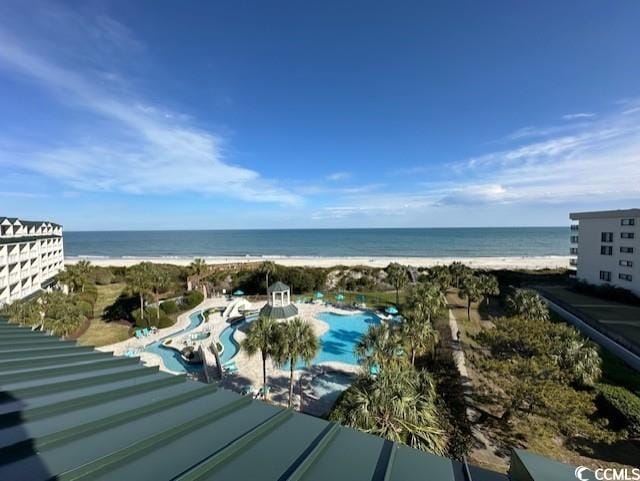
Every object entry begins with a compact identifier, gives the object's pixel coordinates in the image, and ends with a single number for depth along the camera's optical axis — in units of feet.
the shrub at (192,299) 110.32
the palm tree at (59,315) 67.45
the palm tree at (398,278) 111.34
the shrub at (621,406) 43.29
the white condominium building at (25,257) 100.83
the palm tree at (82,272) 116.31
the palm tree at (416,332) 55.67
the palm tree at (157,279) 93.94
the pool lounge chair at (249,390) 54.44
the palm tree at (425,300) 65.46
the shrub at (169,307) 101.13
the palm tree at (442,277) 113.50
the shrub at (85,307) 90.03
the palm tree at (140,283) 91.66
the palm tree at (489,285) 101.48
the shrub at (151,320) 89.97
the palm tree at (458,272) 125.15
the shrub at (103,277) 155.74
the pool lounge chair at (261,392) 53.92
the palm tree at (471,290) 95.50
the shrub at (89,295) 102.16
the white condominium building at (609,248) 108.27
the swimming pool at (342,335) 72.79
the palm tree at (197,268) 129.90
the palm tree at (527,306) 73.82
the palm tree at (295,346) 48.78
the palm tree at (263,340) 49.26
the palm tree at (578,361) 44.47
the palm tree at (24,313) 64.23
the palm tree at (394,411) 30.04
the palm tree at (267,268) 128.57
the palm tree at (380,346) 49.61
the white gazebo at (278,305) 88.54
